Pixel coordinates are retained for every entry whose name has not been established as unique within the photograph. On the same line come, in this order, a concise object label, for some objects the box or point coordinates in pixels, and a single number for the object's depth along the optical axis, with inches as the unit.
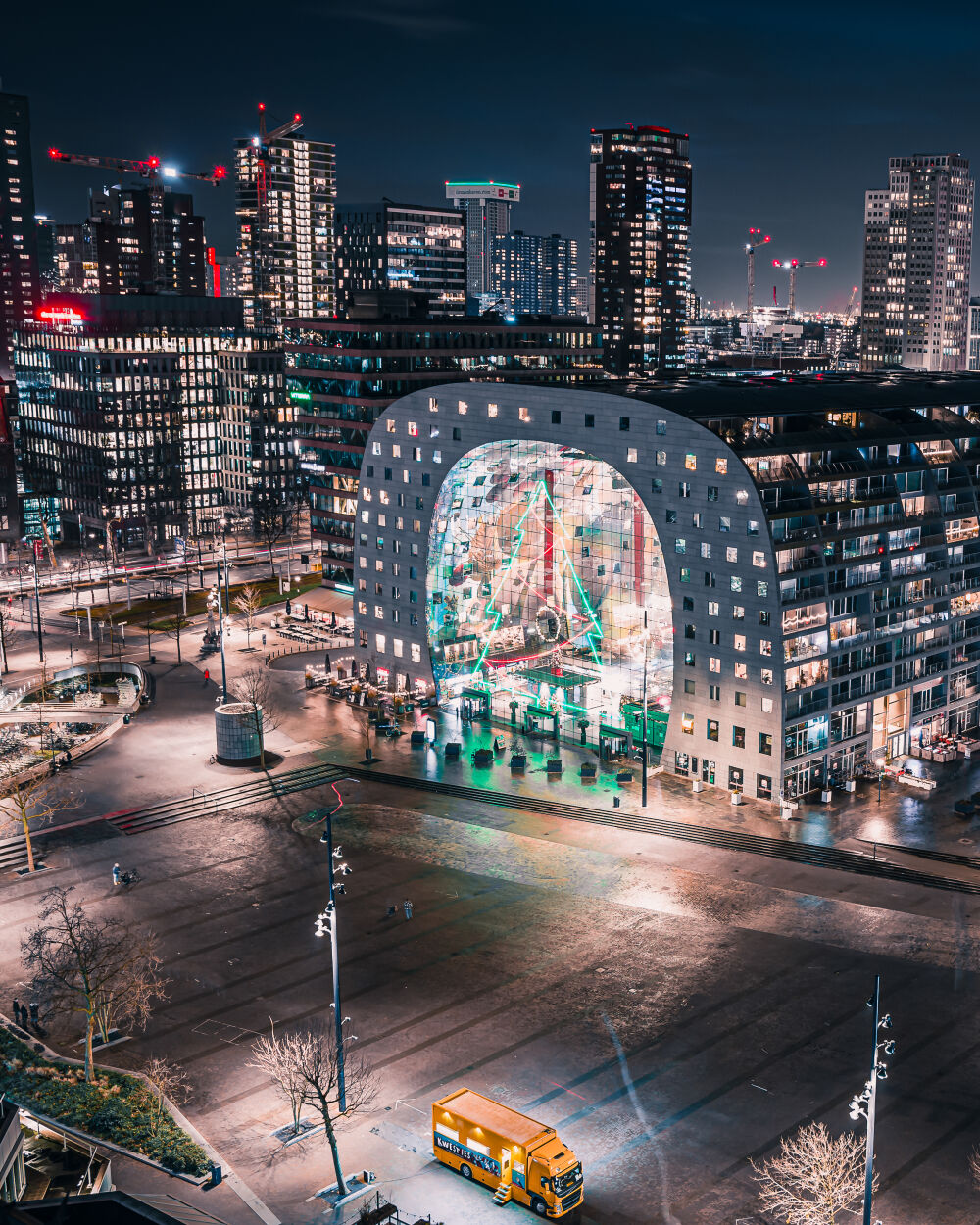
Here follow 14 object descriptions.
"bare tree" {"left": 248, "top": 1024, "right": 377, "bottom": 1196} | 1974.7
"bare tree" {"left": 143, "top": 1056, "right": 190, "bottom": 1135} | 2212.1
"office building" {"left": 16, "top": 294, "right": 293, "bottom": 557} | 7706.7
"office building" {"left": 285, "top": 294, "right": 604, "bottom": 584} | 5836.6
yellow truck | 1870.1
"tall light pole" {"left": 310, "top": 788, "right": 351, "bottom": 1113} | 2068.2
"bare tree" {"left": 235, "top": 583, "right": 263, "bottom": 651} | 5487.2
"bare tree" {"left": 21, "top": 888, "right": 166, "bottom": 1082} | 2309.3
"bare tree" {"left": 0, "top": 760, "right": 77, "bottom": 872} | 3344.0
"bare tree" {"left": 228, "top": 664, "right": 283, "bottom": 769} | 3897.6
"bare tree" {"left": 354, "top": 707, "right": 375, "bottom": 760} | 4114.7
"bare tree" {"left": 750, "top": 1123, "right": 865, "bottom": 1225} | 1781.5
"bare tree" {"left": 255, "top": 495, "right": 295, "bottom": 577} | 7185.0
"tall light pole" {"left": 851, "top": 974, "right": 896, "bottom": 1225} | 1665.5
